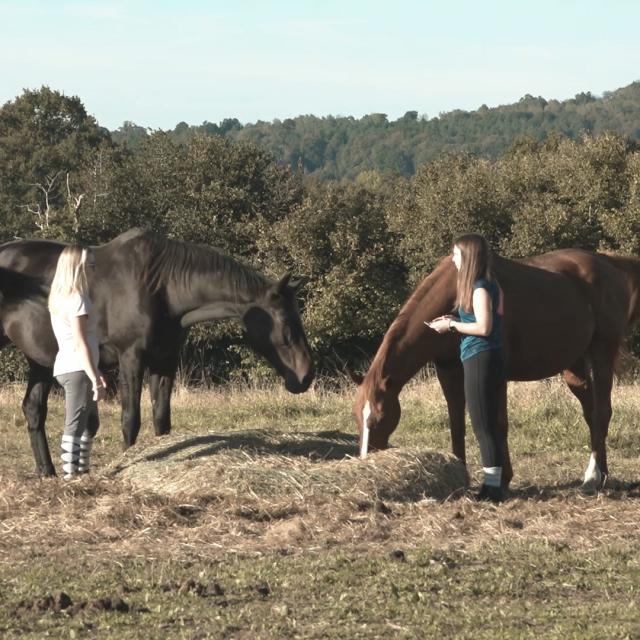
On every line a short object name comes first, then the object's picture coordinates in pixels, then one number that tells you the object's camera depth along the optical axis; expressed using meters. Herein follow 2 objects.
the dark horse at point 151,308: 17.76
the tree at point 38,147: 92.00
